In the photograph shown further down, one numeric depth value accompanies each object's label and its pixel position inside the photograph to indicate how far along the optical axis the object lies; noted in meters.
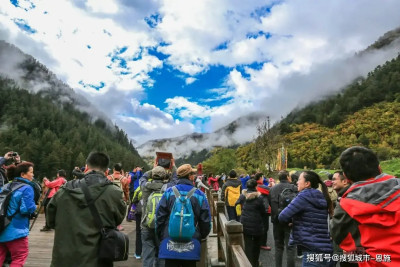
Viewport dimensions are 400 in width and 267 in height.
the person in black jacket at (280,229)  4.39
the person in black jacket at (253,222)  5.00
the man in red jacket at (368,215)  1.71
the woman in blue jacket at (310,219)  3.16
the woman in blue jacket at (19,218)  3.45
